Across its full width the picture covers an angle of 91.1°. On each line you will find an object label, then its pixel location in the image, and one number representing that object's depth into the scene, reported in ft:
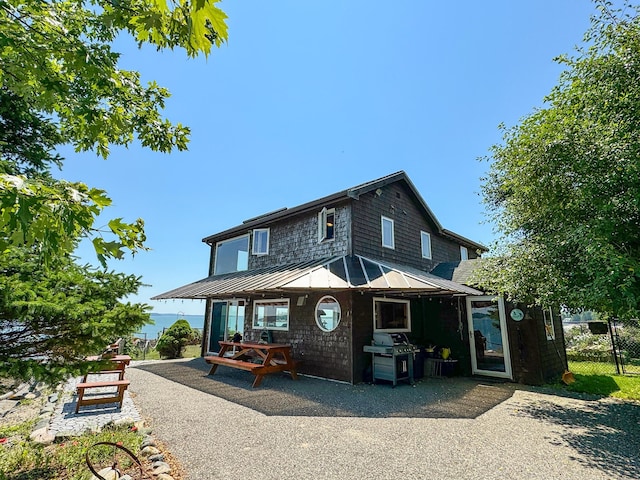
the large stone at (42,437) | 14.19
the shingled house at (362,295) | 27.94
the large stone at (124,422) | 16.47
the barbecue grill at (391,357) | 26.55
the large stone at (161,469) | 11.26
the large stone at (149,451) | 12.90
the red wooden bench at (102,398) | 18.76
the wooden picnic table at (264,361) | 26.18
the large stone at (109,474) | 10.68
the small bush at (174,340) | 45.90
